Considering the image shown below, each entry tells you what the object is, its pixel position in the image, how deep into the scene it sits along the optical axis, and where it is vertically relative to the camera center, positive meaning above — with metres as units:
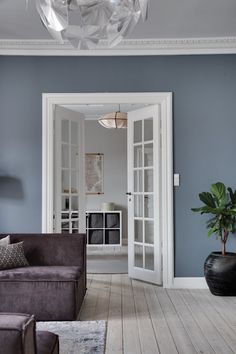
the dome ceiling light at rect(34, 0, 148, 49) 2.14 +0.94
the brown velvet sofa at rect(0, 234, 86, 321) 3.39 -0.95
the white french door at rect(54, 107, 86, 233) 4.86 +0.15
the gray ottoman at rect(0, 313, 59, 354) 1.44 -0.57
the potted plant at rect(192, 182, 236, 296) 4.20 -0.54
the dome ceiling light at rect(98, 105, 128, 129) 6.70 +1.11
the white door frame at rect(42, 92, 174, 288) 4.74 +0.43
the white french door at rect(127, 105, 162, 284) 4.84 -0.14
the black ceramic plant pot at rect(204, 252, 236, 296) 4.18 -0.96
